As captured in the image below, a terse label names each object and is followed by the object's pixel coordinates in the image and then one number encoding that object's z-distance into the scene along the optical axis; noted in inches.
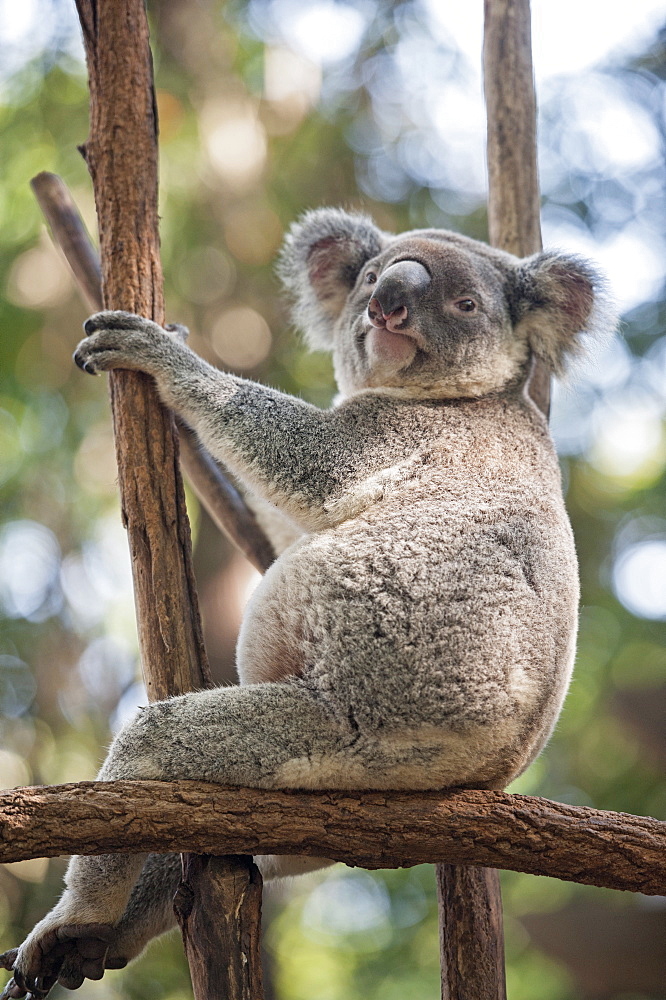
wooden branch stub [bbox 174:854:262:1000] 97.7
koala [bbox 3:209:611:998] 101.7
